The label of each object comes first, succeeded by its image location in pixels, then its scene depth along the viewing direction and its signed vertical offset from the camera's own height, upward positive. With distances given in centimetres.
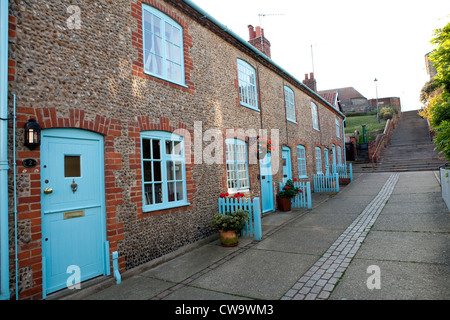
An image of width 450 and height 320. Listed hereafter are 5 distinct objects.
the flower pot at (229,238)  659 -152
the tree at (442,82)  560 +178
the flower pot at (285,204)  1074 -128
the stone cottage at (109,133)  380 +84
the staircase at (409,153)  2019 +95
